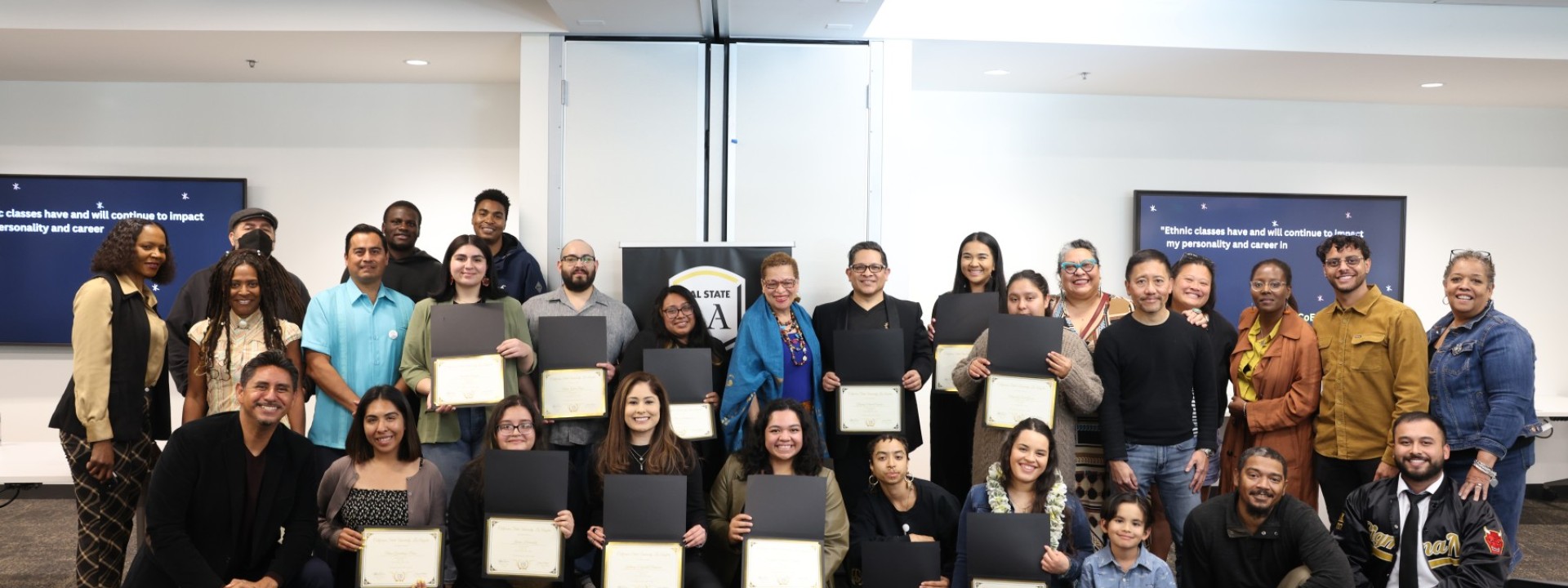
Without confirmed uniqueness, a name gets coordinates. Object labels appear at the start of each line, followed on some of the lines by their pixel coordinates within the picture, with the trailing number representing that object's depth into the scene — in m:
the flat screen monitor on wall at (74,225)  6.66
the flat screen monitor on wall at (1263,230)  6.90
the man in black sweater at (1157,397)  4.12
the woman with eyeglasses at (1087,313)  4.34
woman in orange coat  4.52
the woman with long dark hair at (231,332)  4.04
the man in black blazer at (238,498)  3.44
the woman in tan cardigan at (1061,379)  4.10
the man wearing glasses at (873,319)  4.62
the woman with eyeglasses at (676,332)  4.52
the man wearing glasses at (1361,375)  4.33
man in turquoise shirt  4.20
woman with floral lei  3.79
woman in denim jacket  4.07
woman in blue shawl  4.48
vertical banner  5.21
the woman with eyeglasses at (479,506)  3.79
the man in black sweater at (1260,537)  3.69
